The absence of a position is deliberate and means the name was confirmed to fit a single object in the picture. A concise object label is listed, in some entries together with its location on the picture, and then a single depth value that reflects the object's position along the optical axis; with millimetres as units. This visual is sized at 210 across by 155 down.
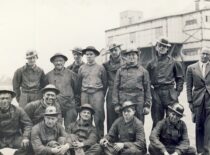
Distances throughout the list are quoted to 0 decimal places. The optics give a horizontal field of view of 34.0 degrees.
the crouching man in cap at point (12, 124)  5812
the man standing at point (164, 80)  6543
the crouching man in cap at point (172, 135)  5797
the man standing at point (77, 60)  7541
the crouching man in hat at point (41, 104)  6168
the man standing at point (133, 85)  6488
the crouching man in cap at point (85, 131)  5922
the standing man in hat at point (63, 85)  6891
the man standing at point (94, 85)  6863
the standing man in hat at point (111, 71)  6895
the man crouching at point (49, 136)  5457
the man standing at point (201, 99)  6133
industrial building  24562
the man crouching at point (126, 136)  5791
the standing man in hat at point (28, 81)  6707
